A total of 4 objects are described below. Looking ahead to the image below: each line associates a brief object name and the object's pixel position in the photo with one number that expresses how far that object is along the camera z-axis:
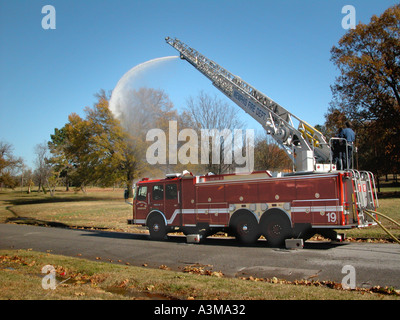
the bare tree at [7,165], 62.09
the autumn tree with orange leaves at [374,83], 33.34
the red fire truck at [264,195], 11.80
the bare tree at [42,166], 73.25
